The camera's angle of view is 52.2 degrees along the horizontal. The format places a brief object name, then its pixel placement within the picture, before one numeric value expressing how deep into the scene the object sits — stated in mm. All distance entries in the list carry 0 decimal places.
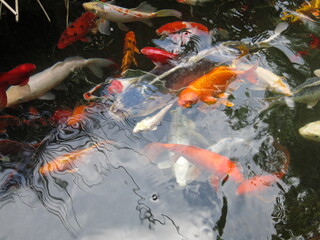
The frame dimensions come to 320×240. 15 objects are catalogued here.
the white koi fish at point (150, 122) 2477
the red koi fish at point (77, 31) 3088
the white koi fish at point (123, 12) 3248
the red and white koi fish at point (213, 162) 2211
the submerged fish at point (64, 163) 2268
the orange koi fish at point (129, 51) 2996
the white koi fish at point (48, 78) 2674
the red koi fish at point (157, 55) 2896
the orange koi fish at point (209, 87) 2635
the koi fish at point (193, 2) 3560
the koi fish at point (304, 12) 3486
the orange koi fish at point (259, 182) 2157
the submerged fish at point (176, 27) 3279
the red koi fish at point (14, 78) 2533
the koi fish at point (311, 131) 2428
